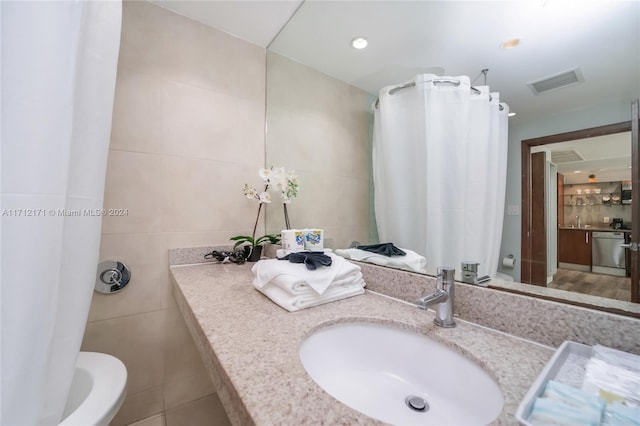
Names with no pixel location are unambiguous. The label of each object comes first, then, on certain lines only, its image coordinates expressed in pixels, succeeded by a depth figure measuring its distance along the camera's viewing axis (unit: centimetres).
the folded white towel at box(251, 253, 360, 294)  73
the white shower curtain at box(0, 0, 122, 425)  51
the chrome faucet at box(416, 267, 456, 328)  60
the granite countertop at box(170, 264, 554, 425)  34
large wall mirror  50
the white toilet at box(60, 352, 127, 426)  68
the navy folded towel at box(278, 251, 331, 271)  83
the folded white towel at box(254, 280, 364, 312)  71
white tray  30
